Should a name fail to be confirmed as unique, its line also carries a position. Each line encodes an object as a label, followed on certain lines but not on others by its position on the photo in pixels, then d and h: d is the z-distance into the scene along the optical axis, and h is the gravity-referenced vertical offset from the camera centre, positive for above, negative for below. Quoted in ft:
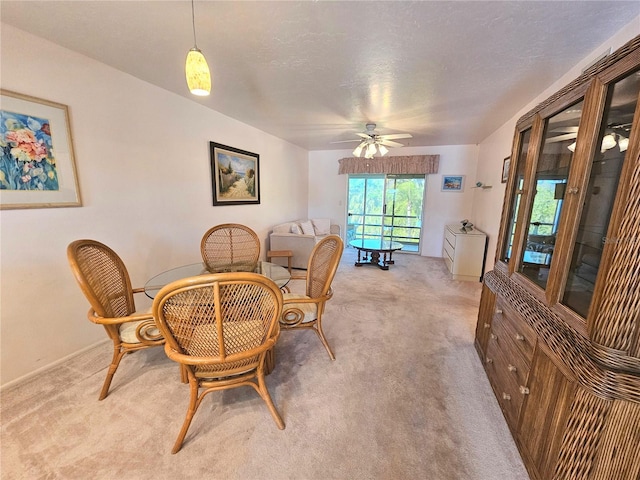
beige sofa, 14.02 -2.55
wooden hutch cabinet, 2.74 -1.20
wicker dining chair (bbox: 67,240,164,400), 4.59 -2.18
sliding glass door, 18.56 -0.63
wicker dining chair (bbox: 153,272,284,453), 3.42 -2.06
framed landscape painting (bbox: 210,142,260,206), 10.80 +0.93
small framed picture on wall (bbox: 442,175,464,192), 16.97 +1.20
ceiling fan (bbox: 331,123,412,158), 11.52 +2.72
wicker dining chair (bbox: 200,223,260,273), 8.29 -1.79
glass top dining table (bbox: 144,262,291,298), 5.88 -2.17
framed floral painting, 5.26 +0.79
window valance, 17.01 +2.44
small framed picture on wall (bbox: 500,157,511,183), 10.86 +1.45
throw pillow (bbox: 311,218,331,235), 17.80 -2.06
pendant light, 3.95 +1.94
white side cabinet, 12.73 -2.74
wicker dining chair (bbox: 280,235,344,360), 5.93 -2.27
